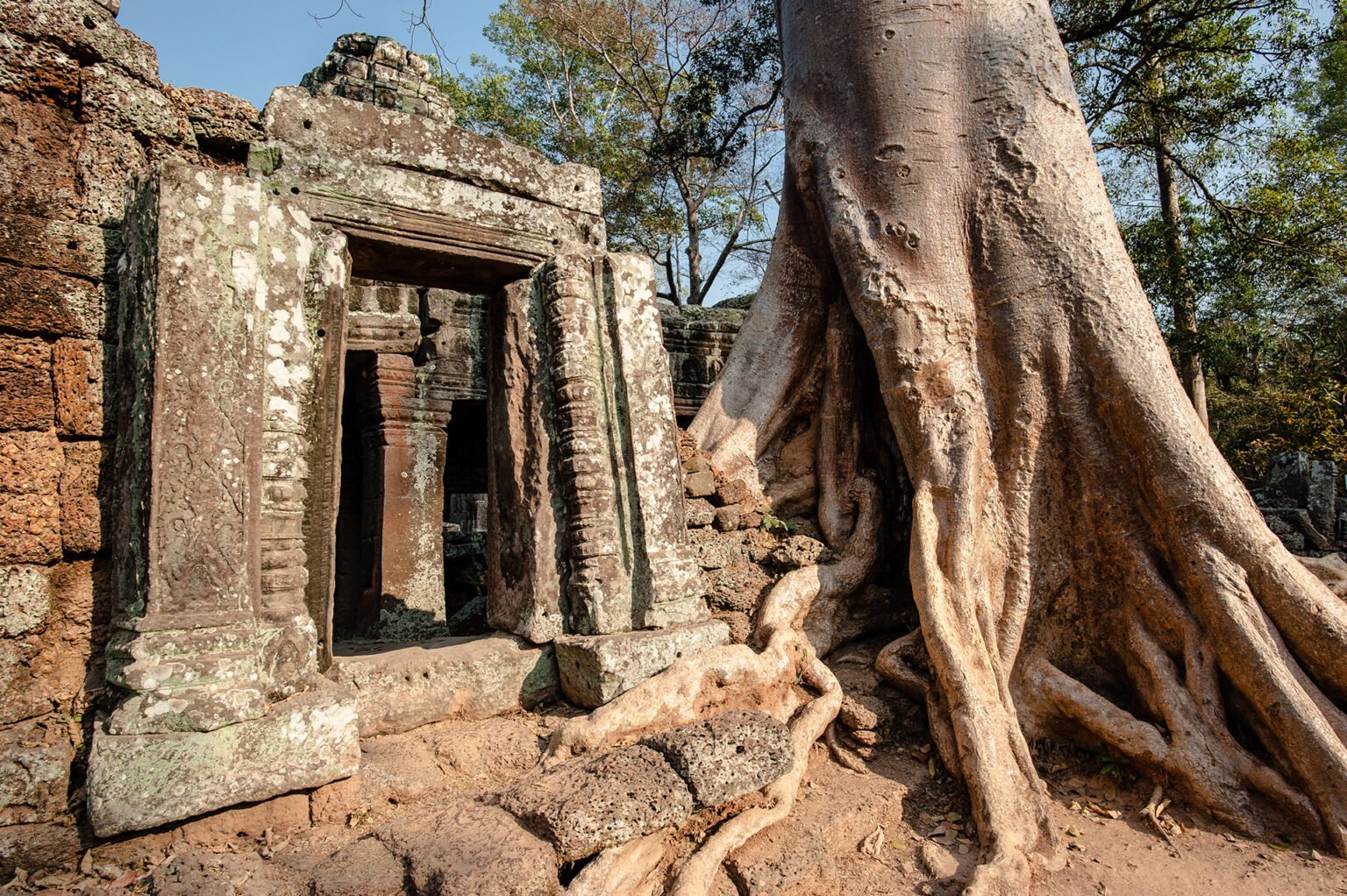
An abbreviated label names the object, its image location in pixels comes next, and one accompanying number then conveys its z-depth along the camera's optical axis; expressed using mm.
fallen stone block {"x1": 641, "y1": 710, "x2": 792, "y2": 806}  2414
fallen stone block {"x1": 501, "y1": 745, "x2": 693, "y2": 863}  2102
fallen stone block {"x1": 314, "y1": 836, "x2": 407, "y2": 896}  1927
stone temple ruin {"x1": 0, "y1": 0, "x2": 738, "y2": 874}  2297
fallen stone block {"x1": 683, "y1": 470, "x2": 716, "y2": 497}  4016
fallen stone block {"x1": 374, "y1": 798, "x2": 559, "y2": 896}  1889
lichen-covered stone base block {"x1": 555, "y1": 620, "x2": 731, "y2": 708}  3002
